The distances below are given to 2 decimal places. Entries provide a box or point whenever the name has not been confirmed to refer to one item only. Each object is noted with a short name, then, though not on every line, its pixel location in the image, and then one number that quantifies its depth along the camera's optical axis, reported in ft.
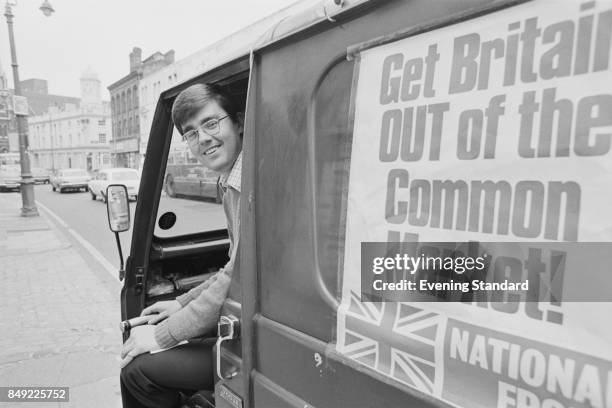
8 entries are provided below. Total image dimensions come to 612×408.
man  6.15
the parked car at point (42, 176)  135.95
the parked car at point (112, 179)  66.96
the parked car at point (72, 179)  89.81
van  2.49
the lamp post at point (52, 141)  249.38
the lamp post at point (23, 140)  42.78
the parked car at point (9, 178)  94.99
